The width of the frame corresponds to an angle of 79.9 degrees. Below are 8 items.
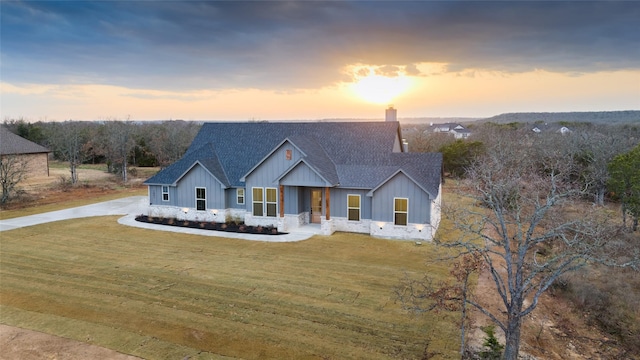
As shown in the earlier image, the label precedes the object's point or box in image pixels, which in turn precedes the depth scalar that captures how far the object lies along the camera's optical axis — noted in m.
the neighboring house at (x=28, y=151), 42.12
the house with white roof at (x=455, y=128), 102.06
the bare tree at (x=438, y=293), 9.27
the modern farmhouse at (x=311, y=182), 20.78
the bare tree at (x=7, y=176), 29.17
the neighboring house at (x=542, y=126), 88.43
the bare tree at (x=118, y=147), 41.53
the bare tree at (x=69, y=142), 38.88
